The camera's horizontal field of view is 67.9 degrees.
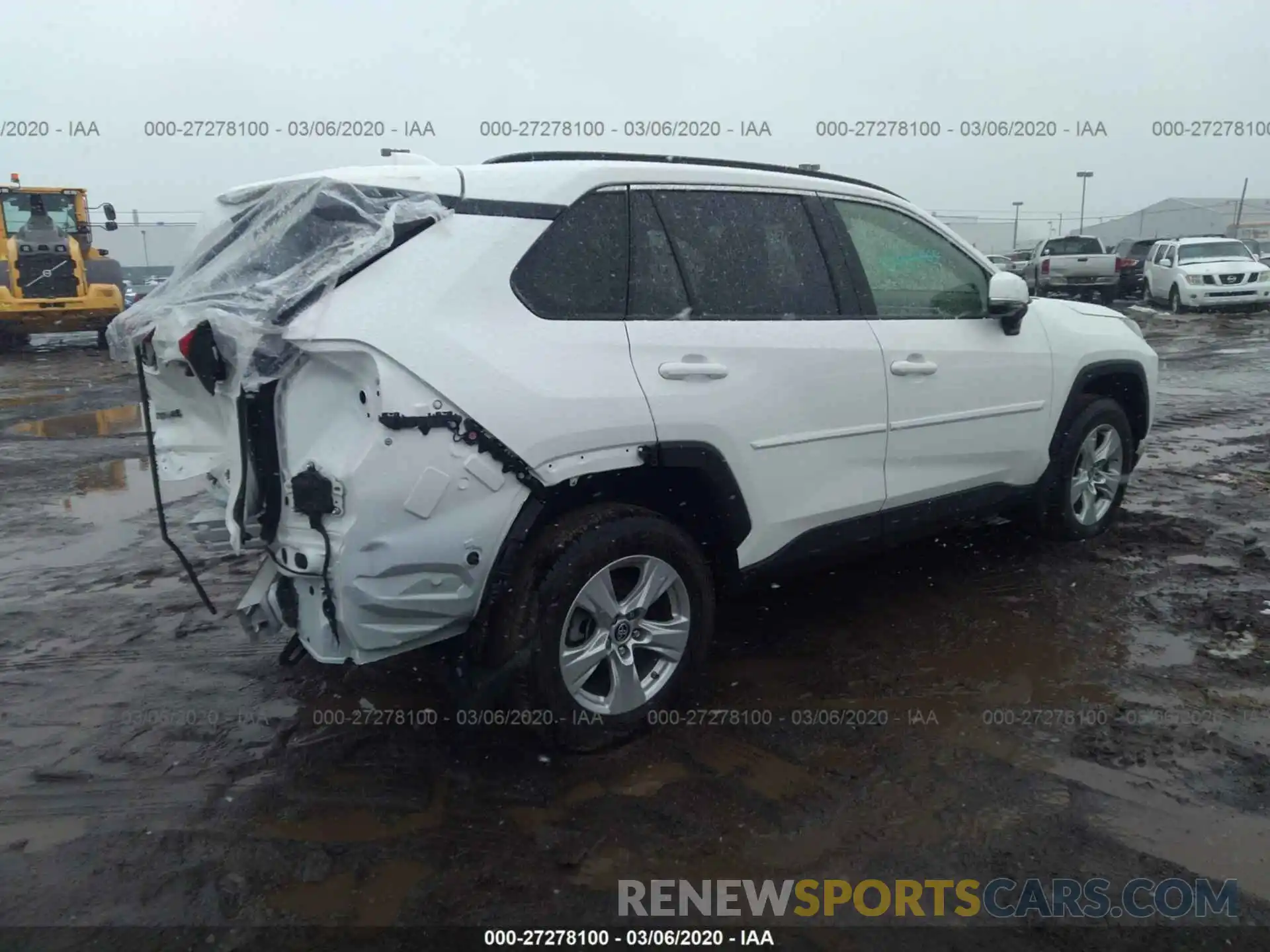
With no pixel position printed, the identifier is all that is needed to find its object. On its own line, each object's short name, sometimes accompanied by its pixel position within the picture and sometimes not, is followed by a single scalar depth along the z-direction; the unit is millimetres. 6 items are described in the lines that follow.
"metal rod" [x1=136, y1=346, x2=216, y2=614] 3146
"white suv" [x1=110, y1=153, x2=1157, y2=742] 2701
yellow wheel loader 17656
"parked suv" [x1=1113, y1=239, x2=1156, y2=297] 24531
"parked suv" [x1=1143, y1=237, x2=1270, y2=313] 19609
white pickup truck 23141
